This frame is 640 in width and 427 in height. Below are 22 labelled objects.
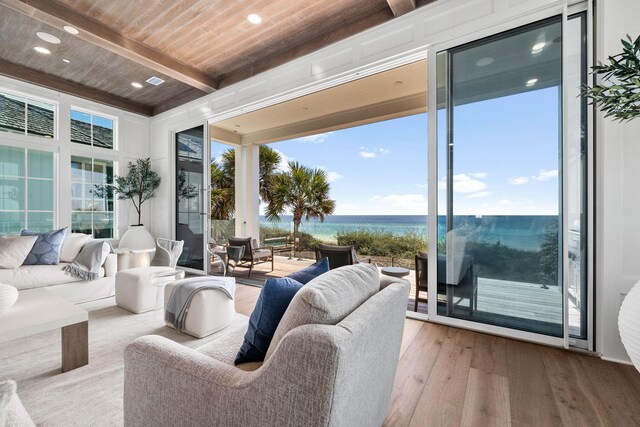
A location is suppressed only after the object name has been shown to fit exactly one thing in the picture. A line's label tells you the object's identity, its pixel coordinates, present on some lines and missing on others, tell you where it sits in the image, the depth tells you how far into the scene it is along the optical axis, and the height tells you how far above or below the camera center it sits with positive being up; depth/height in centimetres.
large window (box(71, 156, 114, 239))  476 +30
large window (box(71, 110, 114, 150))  478 +146
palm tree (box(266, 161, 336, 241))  822 +56
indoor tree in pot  509 +43
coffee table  174 -69
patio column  737 +63
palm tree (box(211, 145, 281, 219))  841 +96
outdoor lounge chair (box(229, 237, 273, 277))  518 -73
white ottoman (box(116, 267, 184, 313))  295 -81
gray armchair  74 -50
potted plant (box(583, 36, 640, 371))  135 +56
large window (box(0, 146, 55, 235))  409 +36
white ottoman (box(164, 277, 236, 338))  240 -86
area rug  151 -104
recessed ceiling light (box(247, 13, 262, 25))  304 +210
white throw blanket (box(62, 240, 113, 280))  322 -55
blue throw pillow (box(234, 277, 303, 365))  113 -42
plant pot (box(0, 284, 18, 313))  186 -54
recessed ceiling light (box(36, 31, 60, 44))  335 +210
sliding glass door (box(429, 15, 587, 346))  221 +27
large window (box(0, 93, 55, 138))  410 +146
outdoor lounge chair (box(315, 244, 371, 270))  365 -52
